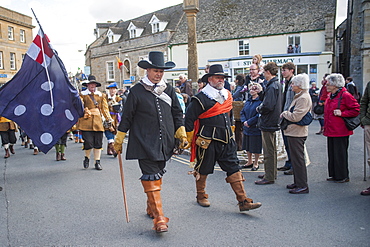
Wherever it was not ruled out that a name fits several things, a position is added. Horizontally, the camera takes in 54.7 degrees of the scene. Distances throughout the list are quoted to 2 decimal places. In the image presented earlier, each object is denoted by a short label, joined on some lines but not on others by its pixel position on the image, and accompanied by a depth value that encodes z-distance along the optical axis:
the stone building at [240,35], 26.52
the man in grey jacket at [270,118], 6.05
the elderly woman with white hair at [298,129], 5.64
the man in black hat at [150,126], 4.43
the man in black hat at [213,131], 4.92
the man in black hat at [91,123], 8.01
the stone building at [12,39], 40.16
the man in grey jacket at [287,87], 6.46
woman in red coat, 6.09
